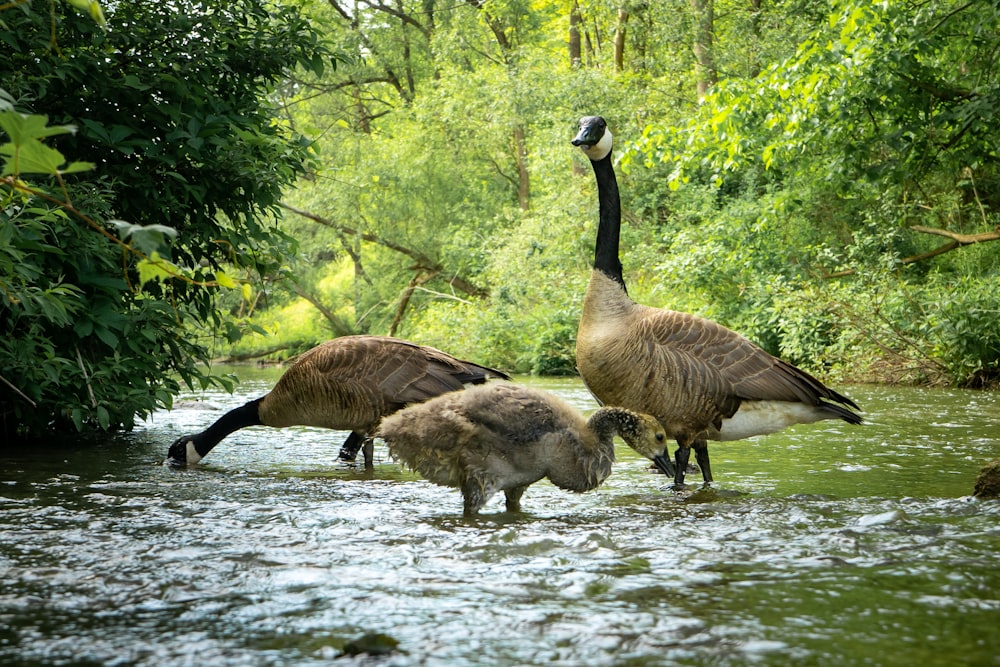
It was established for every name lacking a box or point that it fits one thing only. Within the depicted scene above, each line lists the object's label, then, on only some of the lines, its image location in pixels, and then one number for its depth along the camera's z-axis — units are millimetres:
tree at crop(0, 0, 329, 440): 7809
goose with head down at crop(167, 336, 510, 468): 8500
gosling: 6121
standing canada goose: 7375
